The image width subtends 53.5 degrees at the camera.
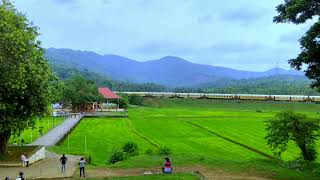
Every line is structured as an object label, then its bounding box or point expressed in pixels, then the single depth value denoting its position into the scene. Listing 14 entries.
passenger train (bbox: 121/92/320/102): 98.85
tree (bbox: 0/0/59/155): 24.67
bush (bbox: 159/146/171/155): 30.56
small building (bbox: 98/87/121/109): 90.47
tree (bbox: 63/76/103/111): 84.75
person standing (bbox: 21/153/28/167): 25.80
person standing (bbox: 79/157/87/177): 22.40
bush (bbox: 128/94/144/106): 108.73
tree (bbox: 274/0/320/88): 18.58
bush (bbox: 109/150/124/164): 28.91
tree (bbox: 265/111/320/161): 26.26
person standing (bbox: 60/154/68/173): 24.01
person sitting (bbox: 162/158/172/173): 22.32
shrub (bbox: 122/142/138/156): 30.68
